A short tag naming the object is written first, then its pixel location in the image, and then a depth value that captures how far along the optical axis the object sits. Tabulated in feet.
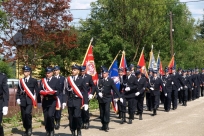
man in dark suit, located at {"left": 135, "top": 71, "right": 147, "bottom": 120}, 48.97
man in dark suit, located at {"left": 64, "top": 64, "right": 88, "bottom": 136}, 34.68
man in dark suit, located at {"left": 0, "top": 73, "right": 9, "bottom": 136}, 30.61
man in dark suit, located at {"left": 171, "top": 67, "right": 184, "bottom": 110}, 61.14
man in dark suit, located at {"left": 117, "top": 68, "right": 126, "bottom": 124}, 45.98
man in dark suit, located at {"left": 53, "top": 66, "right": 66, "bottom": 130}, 35.81
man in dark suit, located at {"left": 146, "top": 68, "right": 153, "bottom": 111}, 58.81
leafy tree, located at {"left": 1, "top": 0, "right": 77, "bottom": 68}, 67.21
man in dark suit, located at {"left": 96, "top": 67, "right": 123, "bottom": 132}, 39.96
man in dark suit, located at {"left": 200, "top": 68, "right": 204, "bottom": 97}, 87.86
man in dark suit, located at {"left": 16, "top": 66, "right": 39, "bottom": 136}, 36.32
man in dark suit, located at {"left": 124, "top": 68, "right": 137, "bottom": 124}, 46.96
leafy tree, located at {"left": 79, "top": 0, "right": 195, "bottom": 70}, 100.01
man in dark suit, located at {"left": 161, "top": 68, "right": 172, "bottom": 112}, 58.31
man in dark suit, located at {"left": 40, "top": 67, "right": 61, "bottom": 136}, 34.81
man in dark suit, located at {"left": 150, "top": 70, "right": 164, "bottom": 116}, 55.83
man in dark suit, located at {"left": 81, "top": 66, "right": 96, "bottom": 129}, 37.68
